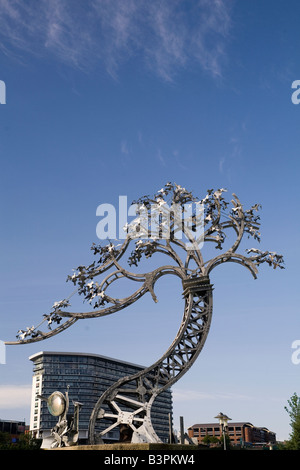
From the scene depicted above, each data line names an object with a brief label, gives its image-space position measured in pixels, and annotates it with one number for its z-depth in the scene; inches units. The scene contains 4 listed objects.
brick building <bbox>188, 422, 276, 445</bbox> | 6501.0
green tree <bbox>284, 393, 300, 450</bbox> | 1370.6
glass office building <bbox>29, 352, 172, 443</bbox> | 4744.6
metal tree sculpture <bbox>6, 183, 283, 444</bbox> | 877.8
